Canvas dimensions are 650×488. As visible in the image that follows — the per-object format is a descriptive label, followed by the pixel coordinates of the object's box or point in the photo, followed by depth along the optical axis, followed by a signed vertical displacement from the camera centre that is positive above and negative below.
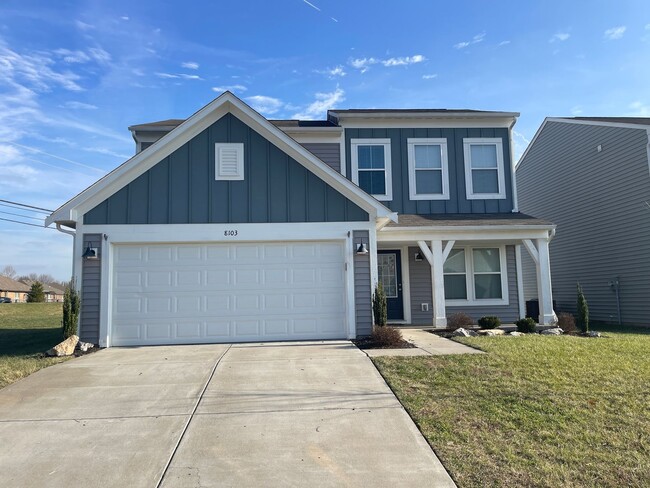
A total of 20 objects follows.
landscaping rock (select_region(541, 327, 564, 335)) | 11.38 -1.14
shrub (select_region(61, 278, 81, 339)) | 9.50 -0.40
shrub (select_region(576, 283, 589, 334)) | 11.78 -0.80
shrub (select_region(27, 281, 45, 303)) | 36.88 -0.18
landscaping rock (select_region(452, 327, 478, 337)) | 10.89 -1.10
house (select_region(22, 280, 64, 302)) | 86.86 +0.05
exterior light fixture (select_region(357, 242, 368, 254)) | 10.39 +0.78
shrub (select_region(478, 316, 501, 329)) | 11.95 -0.95
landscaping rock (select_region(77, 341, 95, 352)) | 9.42 -1.07
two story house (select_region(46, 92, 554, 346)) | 10.12 +1.01
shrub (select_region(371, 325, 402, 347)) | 9.23 -0.98
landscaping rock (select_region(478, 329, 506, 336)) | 11.36 -1.13
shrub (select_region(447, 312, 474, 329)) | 12.39 -0.94
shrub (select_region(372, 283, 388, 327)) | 10.09 -0.46
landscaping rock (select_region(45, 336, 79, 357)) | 8.84 -1.05
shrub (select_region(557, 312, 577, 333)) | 12.11 -1.02
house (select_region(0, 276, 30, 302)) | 67.94 +0.42
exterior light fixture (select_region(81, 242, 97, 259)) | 9.91 +0.76
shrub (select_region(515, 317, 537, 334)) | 11.66 -1.02
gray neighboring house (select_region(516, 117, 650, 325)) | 14.62 +2.56
